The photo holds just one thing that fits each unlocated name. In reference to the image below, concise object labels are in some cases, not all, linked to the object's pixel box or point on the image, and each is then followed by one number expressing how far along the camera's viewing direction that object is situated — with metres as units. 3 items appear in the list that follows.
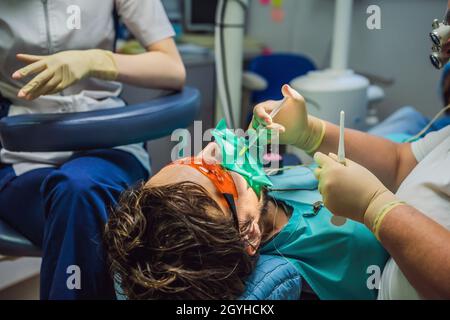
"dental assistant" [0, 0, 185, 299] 1.05
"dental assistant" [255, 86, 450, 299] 0.78
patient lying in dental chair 0.86
